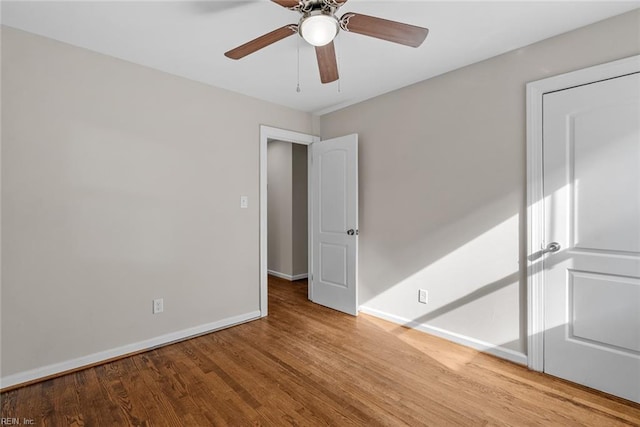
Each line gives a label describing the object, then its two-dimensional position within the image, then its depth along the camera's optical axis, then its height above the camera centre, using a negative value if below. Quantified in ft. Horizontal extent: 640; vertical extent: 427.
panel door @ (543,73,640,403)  6.25 -0.55
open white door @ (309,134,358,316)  11.28 -0.47
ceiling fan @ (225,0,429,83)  4.89 +3.14
